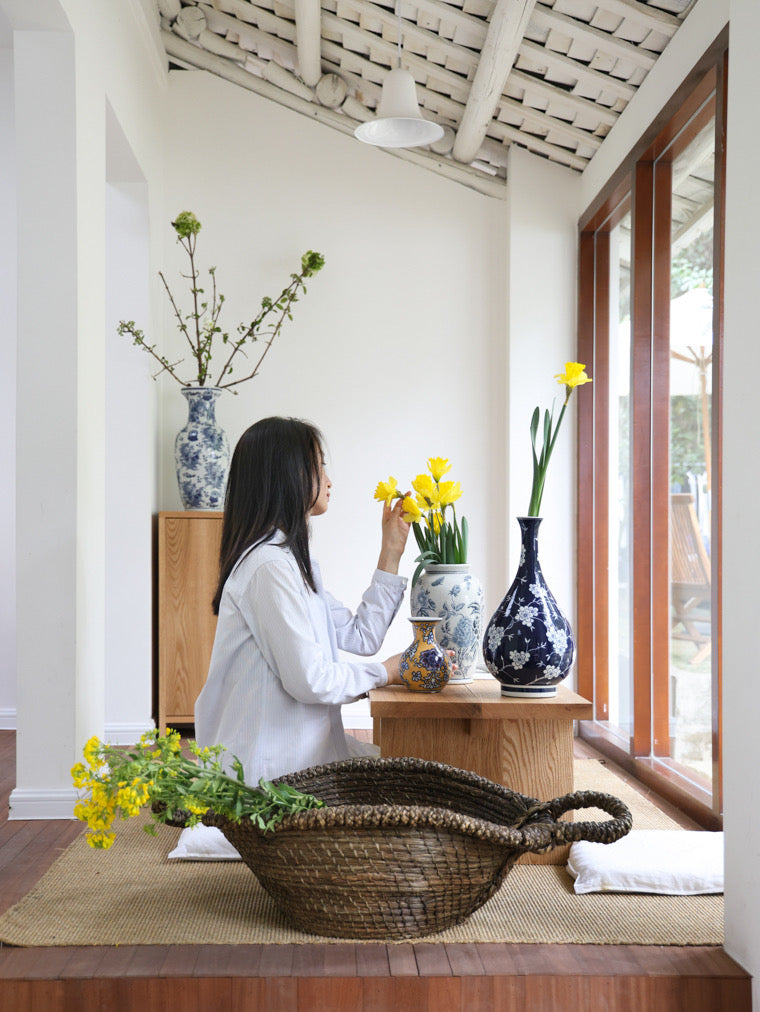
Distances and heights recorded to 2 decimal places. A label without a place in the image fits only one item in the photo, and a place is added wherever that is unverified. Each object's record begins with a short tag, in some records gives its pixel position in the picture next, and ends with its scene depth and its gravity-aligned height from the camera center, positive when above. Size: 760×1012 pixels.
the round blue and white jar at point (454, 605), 2.31 -0.21
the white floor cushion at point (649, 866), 2.11 -0.75
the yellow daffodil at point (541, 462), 2.26 +0.11
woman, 2.07 -0.25
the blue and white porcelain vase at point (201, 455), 4.09 +0.22
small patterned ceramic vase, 2.21 -0.33
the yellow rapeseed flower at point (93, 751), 1.67 -0.39
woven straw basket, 1.68 -0.58
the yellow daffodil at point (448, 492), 2.28 +0.04
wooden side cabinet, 4.02 -0.38
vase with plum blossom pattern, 2.18 -0.28
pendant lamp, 3.41 +1.30
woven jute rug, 1.83 -0.77
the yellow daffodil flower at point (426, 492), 2.29 +0.04
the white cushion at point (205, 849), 2.38 -0.79
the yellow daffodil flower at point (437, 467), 2.26 +0.10
